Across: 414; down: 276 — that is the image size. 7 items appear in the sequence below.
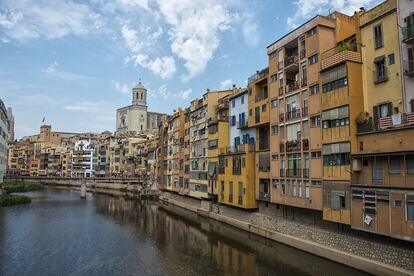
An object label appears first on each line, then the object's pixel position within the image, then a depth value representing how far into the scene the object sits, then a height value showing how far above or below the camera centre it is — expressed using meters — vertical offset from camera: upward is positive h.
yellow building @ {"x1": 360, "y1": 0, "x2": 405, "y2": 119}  26.86 +8.94
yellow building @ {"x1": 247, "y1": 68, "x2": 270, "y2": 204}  41.12 +5.95
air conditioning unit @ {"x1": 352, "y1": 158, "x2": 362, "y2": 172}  27.34 +0.56
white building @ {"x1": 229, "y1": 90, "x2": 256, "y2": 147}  46.85 +7.19
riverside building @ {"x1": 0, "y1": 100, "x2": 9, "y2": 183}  77.75 +9.26
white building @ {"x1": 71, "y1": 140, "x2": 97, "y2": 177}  154.38 +4.73
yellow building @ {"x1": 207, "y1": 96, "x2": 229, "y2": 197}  52.62 +5.27
